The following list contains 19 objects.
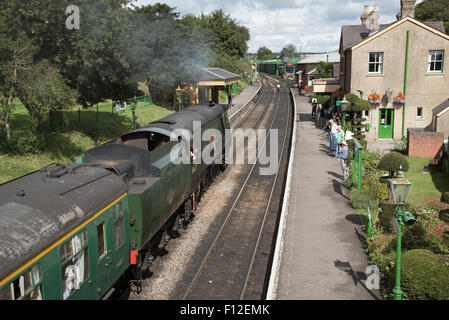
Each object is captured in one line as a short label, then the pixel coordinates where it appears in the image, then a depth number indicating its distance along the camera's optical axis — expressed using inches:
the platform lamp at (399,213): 345.7
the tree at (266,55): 7452.3
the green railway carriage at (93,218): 233.0
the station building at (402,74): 1106.1
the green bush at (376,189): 663.1
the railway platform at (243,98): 1781.7
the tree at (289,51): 6579.7
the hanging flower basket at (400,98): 1128.2
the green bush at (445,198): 576.1
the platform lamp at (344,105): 925.8
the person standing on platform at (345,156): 754.2
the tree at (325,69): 2120.3
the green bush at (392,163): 717.0
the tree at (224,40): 2456.9
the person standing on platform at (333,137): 916.6
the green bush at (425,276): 342.3
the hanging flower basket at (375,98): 1144.3
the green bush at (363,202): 611.5
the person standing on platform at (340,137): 838.3
